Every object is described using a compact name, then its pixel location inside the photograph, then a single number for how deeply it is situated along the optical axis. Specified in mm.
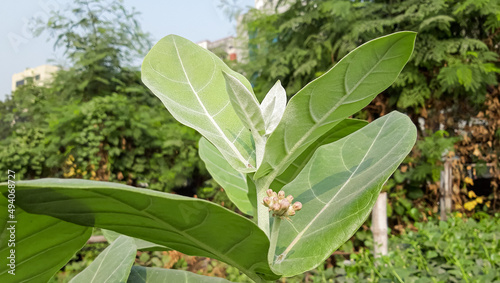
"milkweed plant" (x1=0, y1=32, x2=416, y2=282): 225
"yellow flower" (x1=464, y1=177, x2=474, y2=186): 3555
